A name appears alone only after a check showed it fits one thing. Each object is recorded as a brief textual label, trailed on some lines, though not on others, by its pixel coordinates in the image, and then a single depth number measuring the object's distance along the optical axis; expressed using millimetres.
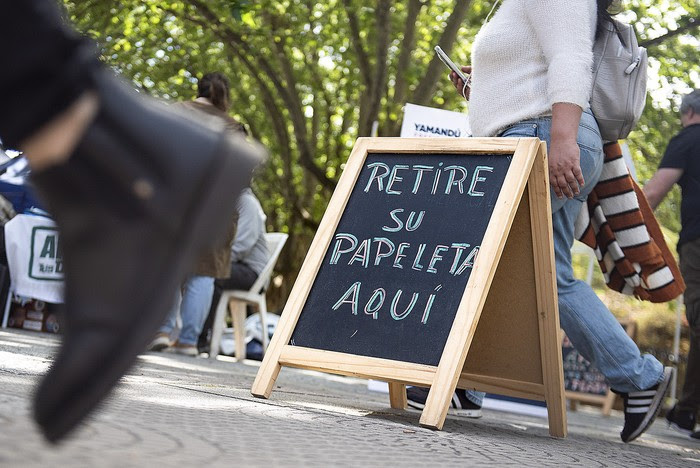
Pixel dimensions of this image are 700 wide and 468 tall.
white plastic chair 9758
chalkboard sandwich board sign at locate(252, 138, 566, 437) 3627
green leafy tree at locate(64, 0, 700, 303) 11984
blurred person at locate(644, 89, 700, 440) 6086
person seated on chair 9852
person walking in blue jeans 3967
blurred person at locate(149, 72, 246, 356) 8266
